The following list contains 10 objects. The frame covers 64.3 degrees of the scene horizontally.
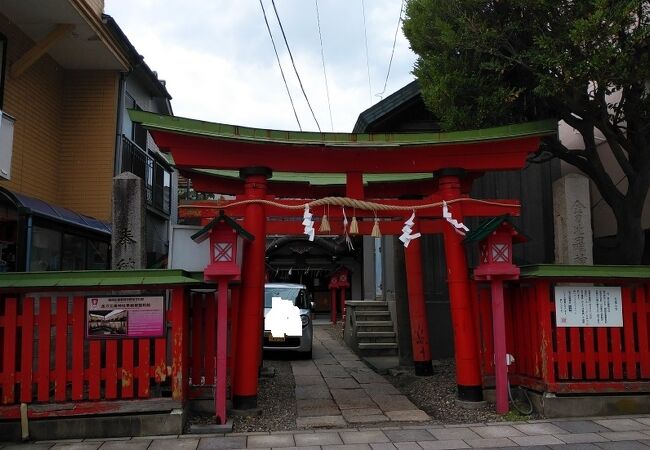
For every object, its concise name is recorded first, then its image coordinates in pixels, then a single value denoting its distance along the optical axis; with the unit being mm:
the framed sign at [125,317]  6625
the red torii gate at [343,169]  7375
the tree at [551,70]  7555
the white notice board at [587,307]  7363
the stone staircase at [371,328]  13016
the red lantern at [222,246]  6797
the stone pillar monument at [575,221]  10031
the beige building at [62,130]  10000
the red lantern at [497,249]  7332
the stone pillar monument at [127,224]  7723
